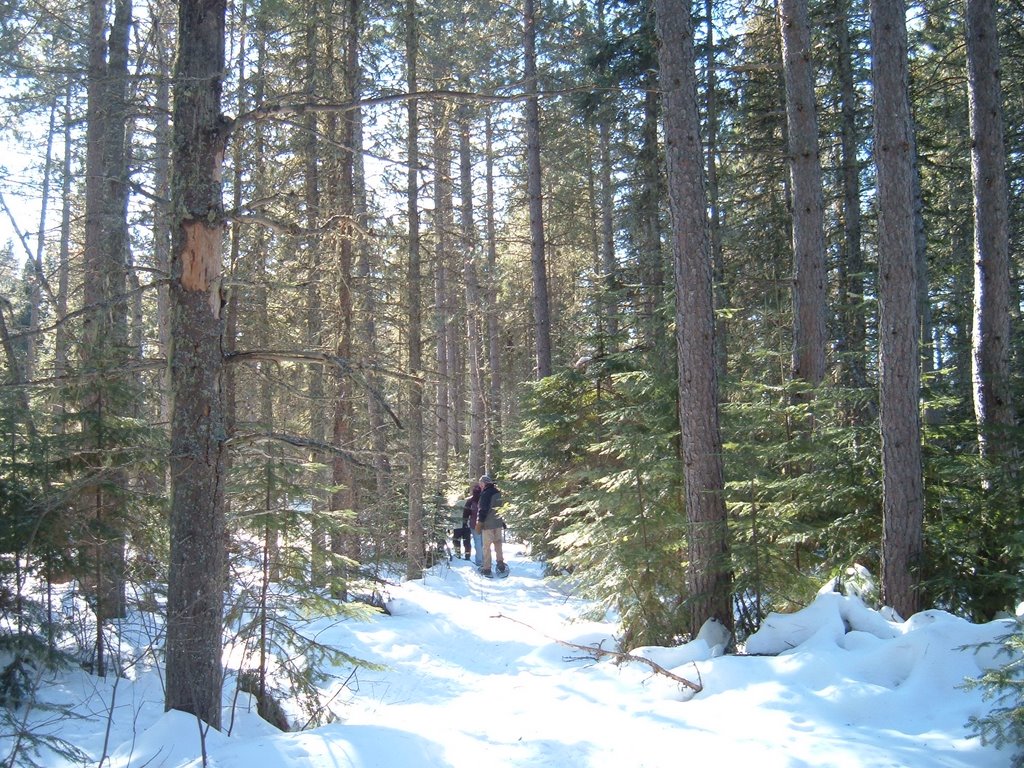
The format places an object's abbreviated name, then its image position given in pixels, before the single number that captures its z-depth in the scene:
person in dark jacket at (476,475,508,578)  13.52
